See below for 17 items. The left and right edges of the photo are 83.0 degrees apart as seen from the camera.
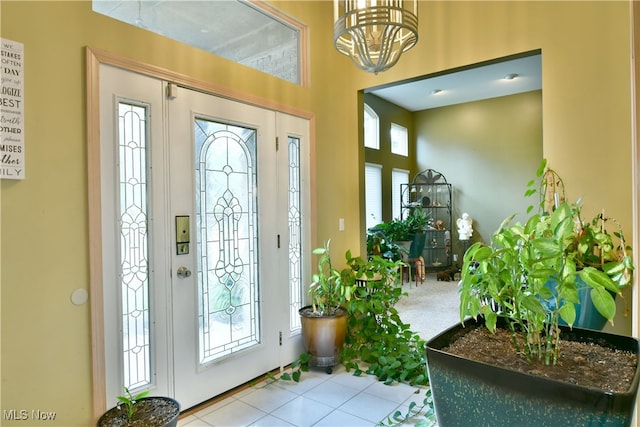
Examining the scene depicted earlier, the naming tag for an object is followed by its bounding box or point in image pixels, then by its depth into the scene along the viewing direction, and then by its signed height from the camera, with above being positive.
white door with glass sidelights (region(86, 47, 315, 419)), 1.81 -0.03
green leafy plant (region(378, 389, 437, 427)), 2.07 -1.22
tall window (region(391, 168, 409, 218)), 6.85 +0.43
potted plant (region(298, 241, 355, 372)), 2.74 -0.79
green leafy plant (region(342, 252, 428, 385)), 2.88 -0.97
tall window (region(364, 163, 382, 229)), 6.27 +0.32
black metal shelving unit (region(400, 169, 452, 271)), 6.71 +0.05
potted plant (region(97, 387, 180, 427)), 1.70 -0.96
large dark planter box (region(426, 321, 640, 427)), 0.73 -0.43
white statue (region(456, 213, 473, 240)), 6.50 -0.31
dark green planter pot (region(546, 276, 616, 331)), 1.98 -0.59
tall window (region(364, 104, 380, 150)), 6.35 +1.46
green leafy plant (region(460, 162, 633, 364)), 0.89 -0.19
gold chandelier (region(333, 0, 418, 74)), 1.54 +0.81
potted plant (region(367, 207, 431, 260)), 5.68 -0.43
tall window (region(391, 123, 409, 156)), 6.95 +1.41
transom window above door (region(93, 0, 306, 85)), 2.11 +1.26
